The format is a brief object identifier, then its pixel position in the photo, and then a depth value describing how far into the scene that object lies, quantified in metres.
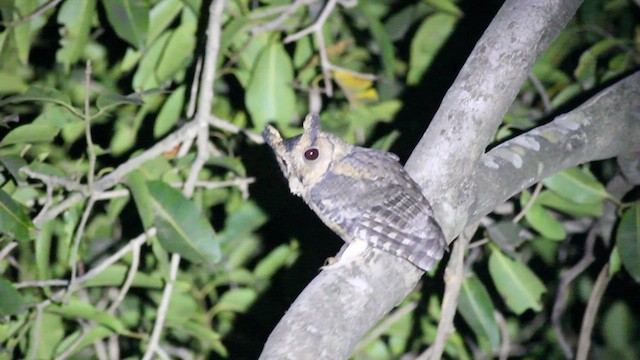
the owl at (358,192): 4.19
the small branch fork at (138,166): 5.27
